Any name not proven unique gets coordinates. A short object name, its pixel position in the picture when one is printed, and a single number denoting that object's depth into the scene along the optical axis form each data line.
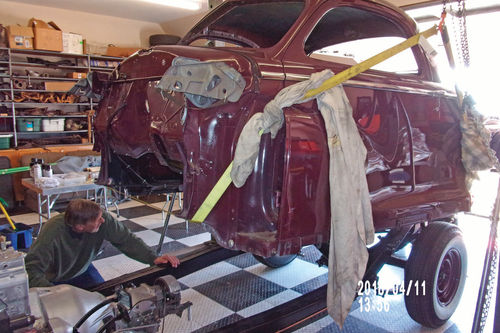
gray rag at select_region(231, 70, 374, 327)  1.77
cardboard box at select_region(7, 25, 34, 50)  7.68
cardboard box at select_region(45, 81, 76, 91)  8.34
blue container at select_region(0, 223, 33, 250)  3.73
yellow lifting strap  1.72
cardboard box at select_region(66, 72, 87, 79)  8.77
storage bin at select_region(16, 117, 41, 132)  8.02
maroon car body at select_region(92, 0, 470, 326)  1.79
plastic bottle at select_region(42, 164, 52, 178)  4.82
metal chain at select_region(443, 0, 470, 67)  2.43
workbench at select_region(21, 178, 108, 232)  4.39
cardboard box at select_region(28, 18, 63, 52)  7.92
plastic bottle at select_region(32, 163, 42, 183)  4.71
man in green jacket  2.33
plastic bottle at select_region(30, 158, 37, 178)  4.95
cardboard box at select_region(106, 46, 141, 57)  9.23
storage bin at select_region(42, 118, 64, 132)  8.35
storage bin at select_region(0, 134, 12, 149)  7.50
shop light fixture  7.61
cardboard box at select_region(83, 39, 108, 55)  8.90
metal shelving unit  7.88
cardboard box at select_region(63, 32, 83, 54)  8.37
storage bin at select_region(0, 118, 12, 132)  7.92
